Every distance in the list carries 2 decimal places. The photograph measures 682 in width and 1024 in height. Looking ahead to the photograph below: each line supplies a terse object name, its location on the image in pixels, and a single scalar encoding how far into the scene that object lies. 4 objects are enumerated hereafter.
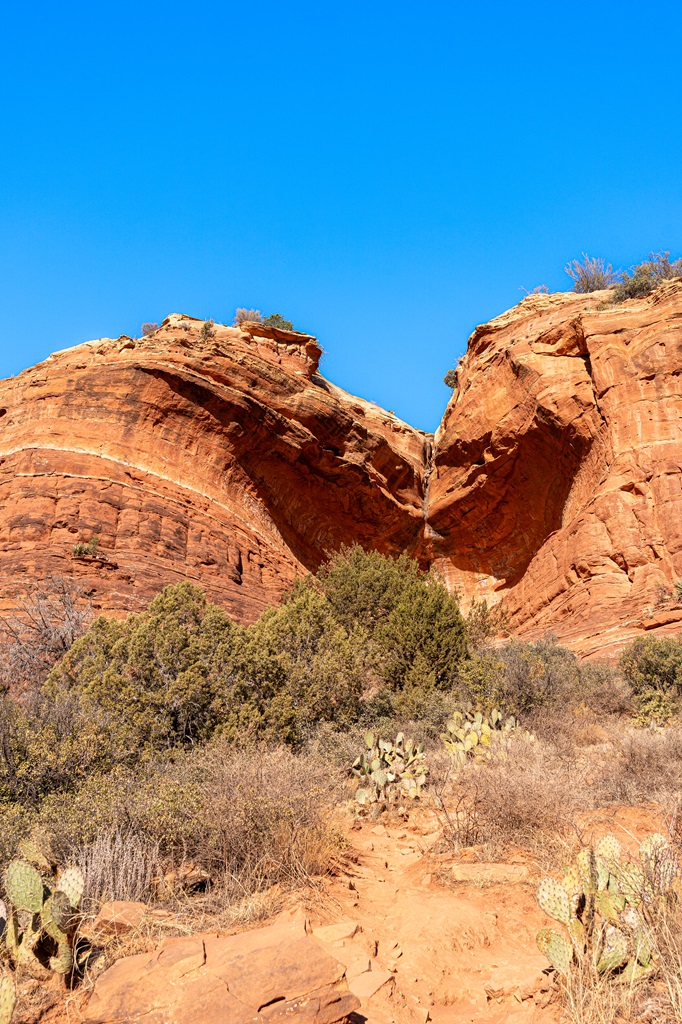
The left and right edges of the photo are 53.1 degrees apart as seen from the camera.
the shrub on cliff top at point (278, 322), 27.69
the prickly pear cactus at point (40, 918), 3.61
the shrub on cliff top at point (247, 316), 26.84
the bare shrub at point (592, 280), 26.89
